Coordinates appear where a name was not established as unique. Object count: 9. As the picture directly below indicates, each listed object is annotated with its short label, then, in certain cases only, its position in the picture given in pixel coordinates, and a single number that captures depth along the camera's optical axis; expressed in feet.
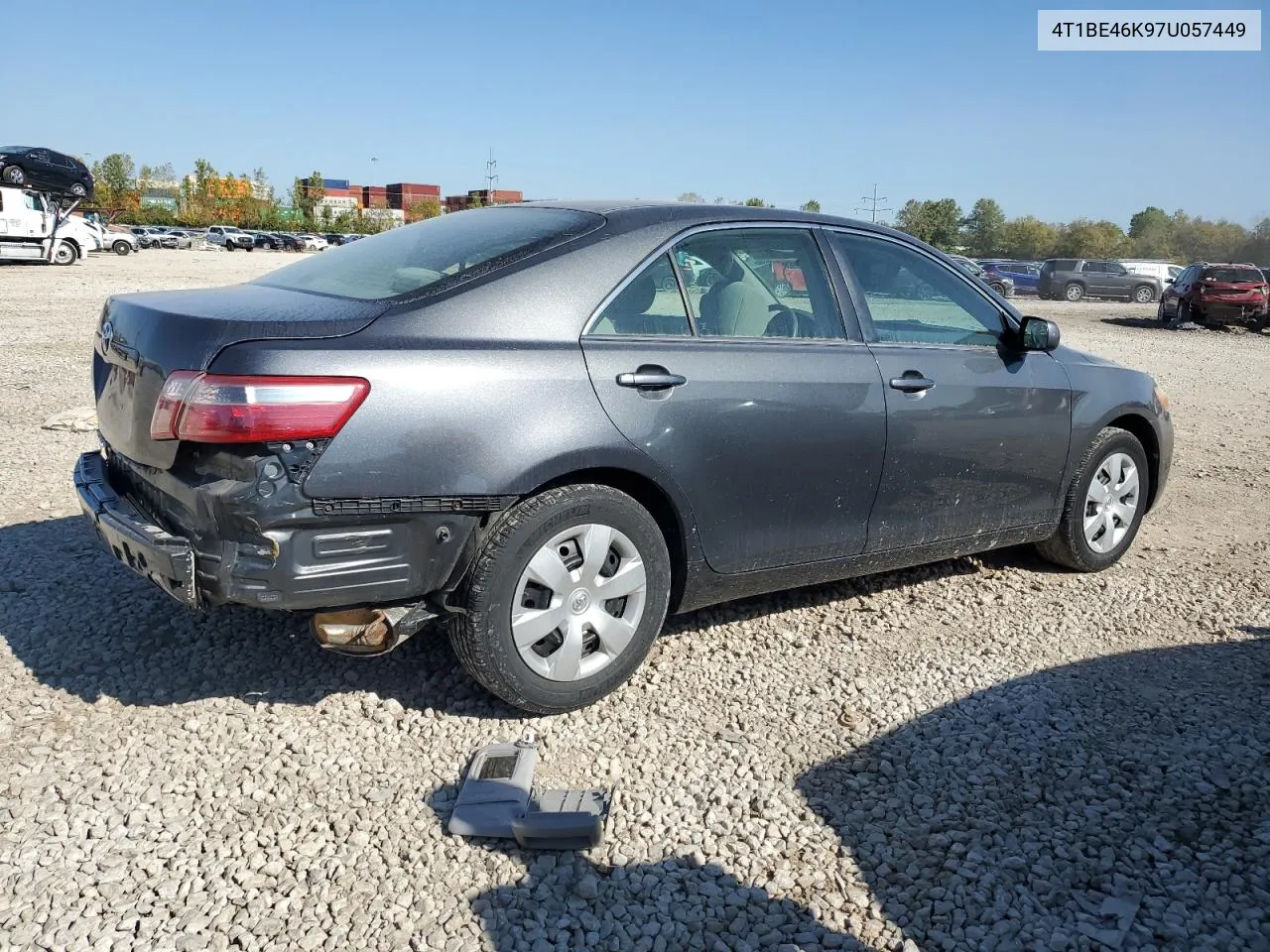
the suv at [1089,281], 123.03
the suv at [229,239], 224.53
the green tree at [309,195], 368.13
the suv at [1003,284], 120.06
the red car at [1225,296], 80.43
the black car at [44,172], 101.71
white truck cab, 96.73
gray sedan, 9.81
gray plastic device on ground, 9.21
